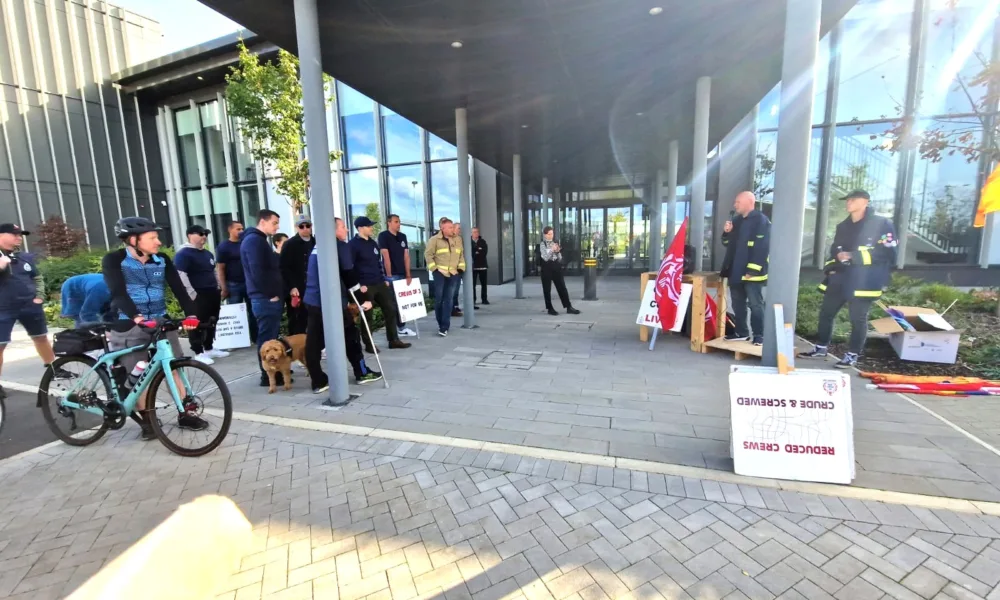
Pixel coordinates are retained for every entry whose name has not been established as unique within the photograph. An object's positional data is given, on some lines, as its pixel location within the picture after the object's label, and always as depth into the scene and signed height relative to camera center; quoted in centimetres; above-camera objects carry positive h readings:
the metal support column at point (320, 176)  392 +56
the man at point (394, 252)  718 -25
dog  459 -122
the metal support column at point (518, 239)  1075 -13
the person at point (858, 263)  473 -41
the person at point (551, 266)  855 -64
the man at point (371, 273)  584 -47
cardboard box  486 -126
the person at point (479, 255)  1022 -46
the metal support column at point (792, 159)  313 +49
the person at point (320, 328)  449 -93
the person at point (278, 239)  695 +1
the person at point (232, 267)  621 -37
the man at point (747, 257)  534 -36
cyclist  338 -34
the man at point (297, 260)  511 -23
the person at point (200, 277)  593 -48
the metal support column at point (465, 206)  744 +48
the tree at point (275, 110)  1002 +296
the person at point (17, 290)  483 -48
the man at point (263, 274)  459 -35
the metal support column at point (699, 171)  653 +87
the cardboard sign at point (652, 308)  591 -105
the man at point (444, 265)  720 -47
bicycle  339 -117
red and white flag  571 -71
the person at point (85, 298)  432 -53
